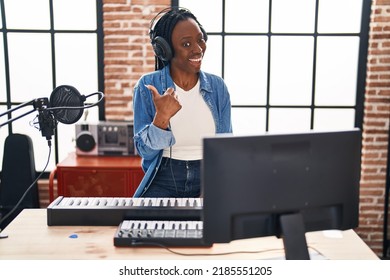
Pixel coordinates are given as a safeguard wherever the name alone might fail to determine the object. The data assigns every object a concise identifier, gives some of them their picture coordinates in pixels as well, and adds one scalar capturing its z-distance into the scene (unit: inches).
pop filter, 56.0
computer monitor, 42.1
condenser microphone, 54.5
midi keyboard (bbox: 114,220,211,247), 52.7
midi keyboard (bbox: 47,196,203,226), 58.4
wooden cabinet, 112.5
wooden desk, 51.1
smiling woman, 68.2
